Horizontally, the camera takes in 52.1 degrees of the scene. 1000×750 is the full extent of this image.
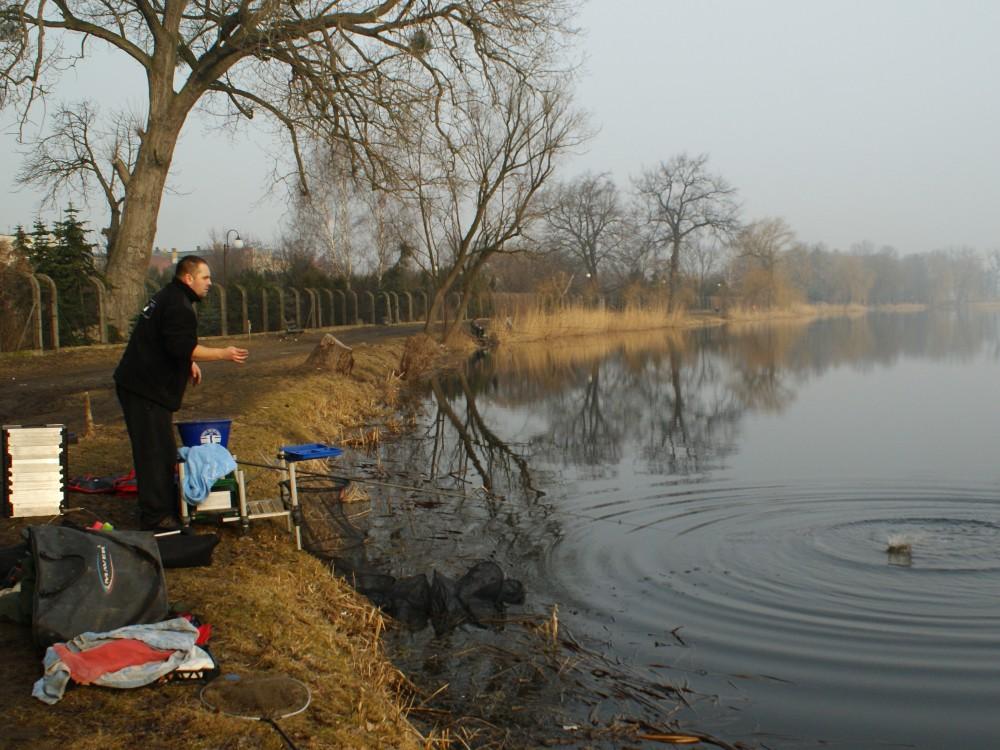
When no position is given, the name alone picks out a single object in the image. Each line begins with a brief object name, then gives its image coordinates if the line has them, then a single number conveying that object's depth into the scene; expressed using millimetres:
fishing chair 6957
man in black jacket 6801
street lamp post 37112
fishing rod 7521
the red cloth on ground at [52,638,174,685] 4109
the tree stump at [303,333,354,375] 19469
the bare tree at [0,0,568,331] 18891
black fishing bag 4516
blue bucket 7270
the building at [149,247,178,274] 104638
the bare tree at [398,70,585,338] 29875
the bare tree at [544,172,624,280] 66150
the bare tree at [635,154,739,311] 67438
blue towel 6777
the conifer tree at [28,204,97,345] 21656
